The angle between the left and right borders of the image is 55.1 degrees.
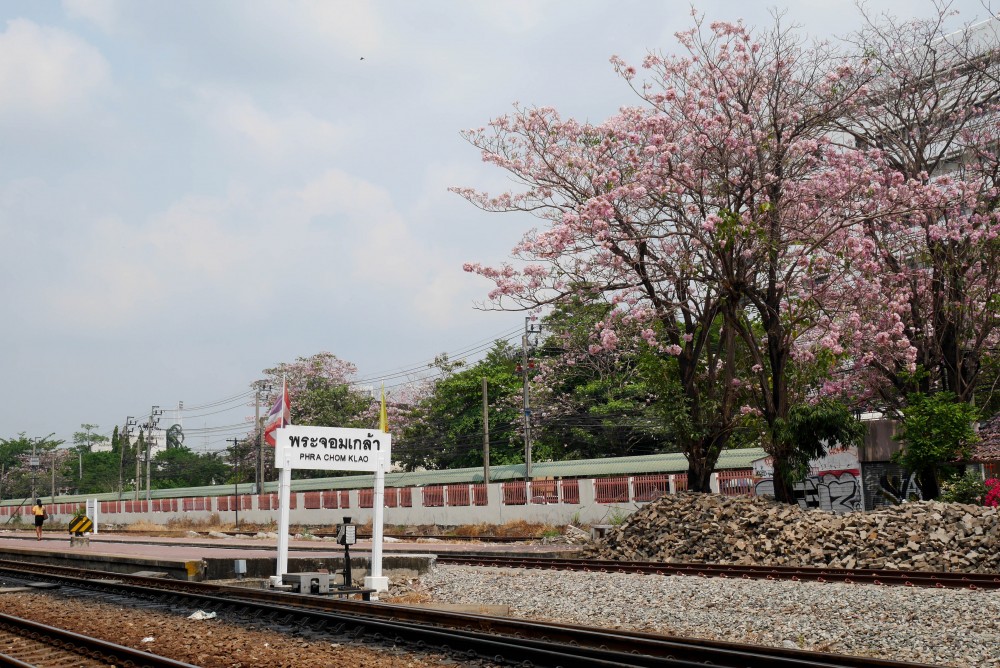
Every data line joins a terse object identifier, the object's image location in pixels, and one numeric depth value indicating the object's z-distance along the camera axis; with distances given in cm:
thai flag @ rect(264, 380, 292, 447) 1625
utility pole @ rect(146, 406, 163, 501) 8896
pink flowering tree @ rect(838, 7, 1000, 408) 2548
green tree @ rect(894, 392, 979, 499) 2364
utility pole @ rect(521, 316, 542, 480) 4347
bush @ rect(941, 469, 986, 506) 2291
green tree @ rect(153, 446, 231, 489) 10344
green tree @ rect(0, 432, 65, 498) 11928
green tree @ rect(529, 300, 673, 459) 5219
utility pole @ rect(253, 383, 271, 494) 5988
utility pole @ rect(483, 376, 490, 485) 4328
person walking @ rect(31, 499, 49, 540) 4219
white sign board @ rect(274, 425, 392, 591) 1577
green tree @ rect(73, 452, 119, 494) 11256
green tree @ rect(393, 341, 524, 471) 5878
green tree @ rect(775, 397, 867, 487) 2391
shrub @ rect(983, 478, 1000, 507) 2214
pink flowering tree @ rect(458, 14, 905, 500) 2436
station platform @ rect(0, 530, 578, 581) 1881
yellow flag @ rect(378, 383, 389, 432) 1652
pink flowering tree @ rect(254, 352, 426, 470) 7162
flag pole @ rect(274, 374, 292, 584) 1569
